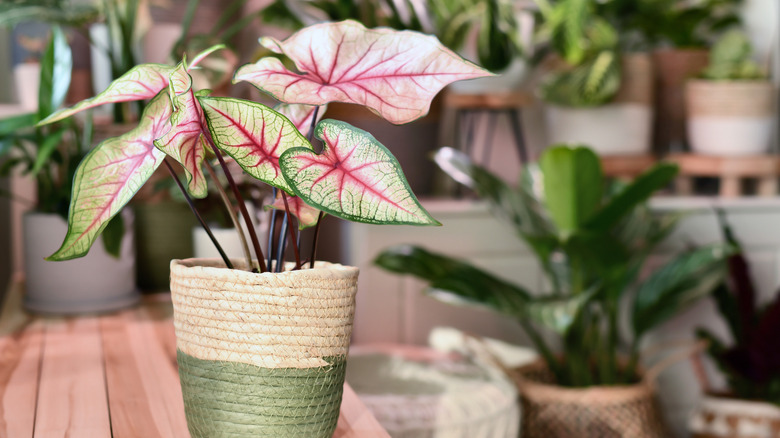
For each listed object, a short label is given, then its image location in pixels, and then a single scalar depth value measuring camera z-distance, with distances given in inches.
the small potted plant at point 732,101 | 74.0
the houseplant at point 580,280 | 54.7
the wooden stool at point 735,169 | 75.1
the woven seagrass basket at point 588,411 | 60.3
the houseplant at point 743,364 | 64.6
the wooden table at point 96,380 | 26.7
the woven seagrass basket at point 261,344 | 20.8
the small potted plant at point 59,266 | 48.4
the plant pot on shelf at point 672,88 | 82.0
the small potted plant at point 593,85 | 72.4
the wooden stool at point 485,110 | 72.5
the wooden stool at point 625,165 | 76.6
